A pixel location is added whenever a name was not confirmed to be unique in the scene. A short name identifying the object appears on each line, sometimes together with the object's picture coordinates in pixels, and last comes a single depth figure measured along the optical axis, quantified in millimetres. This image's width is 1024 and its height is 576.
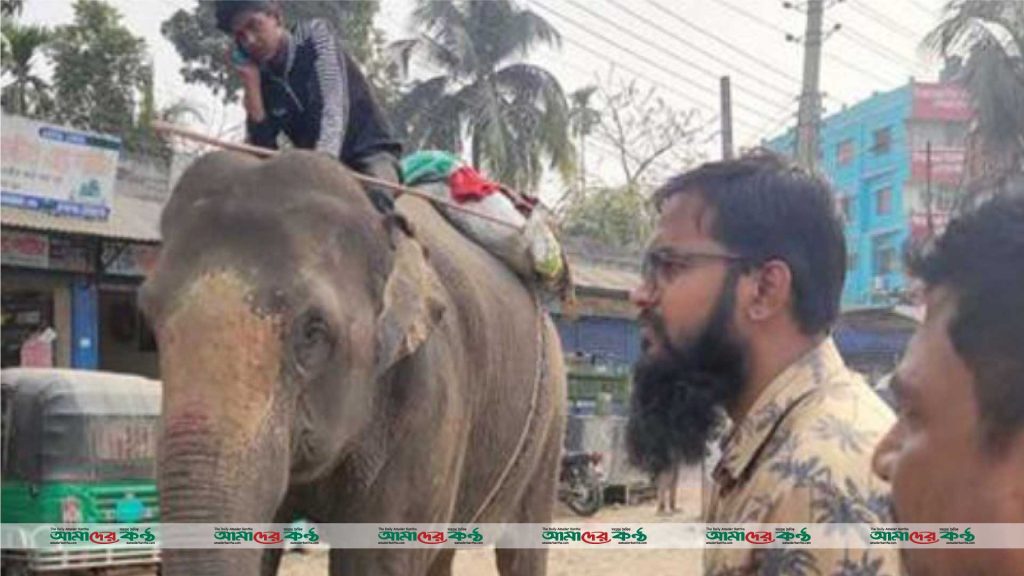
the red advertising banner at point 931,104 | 45312
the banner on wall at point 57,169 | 12906
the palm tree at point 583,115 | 29709
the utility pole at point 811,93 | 16703
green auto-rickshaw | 10297
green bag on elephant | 5382
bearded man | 1718
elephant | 3008
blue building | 44750
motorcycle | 16781
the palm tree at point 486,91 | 26094
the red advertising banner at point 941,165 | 40500
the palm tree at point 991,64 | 20594
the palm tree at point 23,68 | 21875
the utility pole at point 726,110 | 18500
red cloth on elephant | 5340
